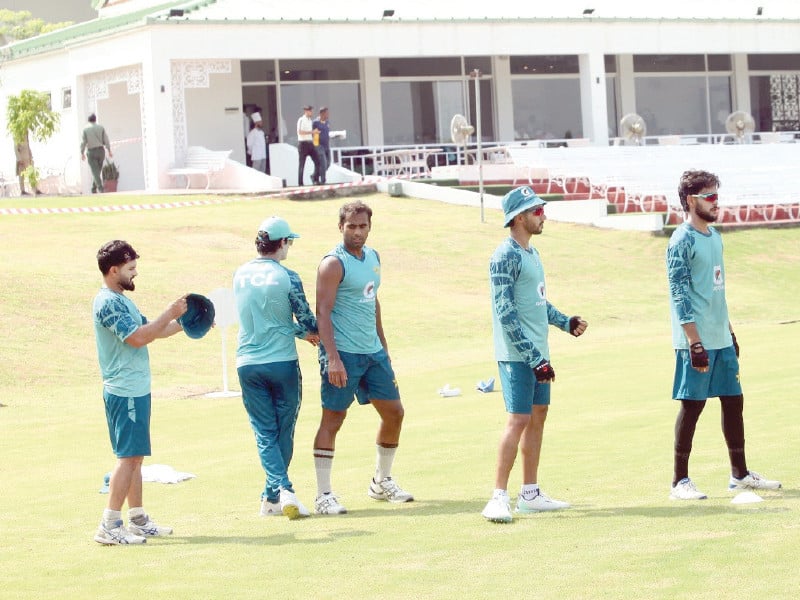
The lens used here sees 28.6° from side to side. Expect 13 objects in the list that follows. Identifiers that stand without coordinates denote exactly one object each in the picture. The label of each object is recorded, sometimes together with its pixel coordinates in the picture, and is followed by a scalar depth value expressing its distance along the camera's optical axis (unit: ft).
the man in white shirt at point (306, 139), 112.57
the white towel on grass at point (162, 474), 35.73
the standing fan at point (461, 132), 116.88
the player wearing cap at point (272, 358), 29.53
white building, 121.19
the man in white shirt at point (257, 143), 124.67
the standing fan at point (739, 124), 140.15
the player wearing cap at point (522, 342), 27.81
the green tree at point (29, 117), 126.31
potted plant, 126.82
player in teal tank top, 29.86
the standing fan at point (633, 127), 131.64
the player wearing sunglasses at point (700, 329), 29.09
